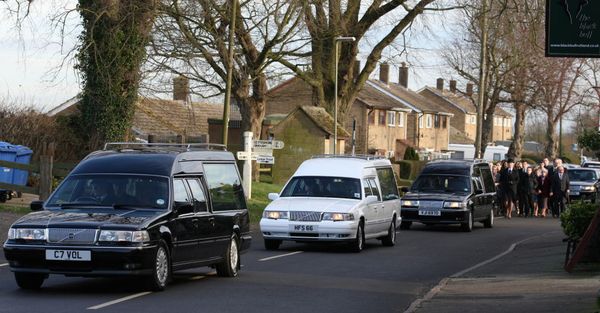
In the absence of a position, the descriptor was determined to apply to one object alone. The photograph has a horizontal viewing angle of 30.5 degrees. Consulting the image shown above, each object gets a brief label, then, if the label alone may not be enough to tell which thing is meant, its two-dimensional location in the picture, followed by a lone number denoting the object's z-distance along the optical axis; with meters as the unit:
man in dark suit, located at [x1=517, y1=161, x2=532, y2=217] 40.31
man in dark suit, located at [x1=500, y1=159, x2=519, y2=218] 40.03
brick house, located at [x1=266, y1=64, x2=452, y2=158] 87.12
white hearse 21.14
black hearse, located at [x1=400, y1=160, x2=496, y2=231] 29.70
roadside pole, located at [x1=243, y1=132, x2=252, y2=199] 36.79
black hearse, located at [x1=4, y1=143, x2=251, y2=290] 12.91
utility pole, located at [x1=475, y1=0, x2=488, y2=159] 44.47
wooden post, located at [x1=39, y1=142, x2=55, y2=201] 28.08
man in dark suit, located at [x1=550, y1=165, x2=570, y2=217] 39.78
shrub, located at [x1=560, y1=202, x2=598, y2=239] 17.78
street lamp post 42.06
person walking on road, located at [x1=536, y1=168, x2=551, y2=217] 40.56
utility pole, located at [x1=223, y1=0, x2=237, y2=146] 32.50
